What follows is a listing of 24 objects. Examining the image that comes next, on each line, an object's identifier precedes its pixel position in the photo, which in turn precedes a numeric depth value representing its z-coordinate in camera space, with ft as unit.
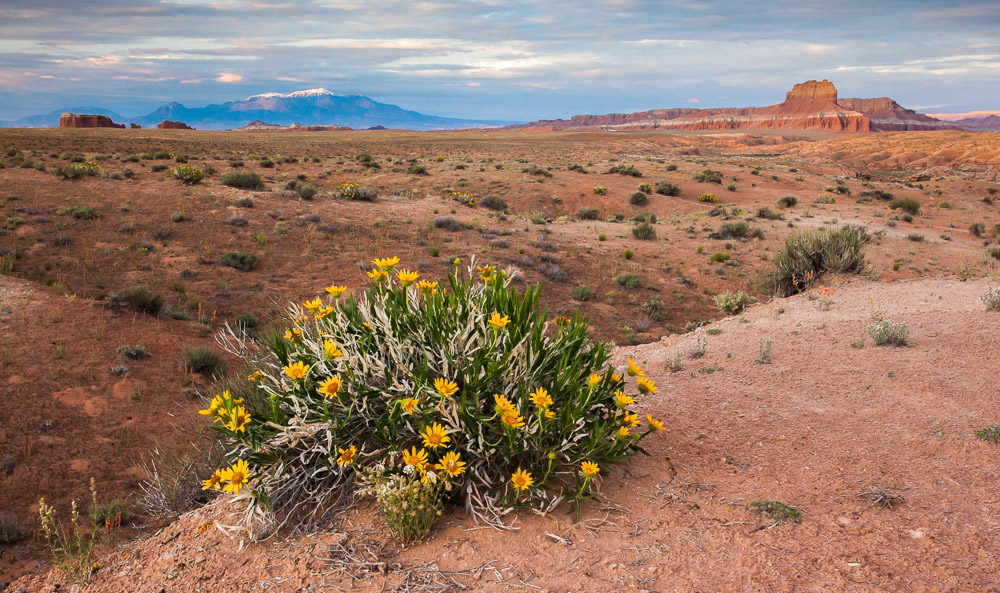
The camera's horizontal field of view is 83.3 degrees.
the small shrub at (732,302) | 33.91
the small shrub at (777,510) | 9.41
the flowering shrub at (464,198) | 69.10
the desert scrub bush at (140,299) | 29.96
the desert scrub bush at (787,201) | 75.55
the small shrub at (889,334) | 19.61
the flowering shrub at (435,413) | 9.20
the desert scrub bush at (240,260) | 38.75
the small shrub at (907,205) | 72.49
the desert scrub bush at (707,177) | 95.66
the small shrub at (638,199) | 76.18
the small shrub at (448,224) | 51.80
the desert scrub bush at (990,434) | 12.21
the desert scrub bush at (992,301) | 22.87
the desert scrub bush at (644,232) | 55.42
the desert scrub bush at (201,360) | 25.64
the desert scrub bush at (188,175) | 57.40
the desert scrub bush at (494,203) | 72.08
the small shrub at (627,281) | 42.14
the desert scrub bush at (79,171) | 54.80
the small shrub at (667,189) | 84.84
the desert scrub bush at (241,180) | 59.00
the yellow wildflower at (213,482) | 9.08
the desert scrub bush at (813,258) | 35.04
